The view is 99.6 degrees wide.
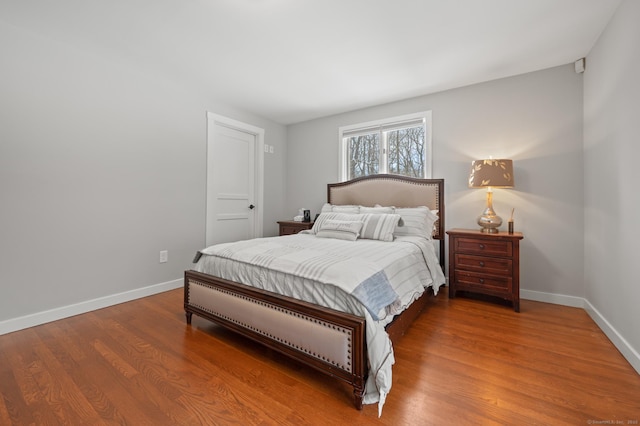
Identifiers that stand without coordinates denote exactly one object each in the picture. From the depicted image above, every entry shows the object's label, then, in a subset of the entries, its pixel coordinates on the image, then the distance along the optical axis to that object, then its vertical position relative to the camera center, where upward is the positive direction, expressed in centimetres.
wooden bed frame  138 -70
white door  370 +48
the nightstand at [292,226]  399 -22
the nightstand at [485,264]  261 -51
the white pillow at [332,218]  298 -6
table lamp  274 +36
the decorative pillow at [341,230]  276 -18
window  357 +94
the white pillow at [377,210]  325 +3
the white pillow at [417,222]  294 -10
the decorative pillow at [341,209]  345 +5
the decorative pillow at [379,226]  273 -14
